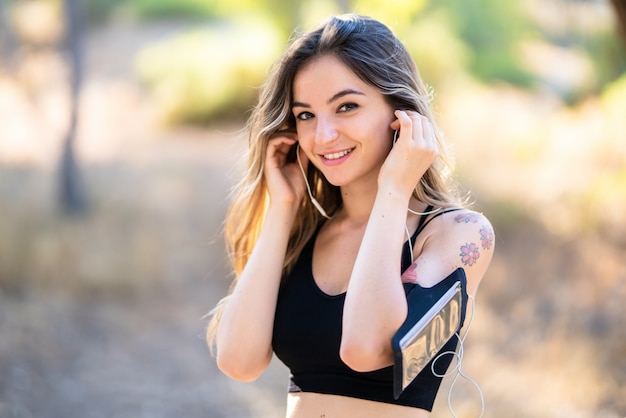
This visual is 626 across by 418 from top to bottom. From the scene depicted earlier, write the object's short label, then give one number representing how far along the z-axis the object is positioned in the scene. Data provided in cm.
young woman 204
